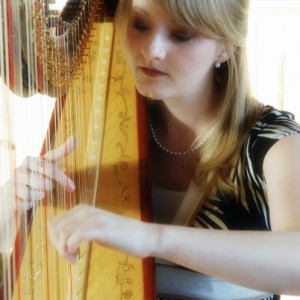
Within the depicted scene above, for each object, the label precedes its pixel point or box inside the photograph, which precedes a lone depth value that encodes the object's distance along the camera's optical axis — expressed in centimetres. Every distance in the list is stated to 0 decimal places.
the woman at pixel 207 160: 135
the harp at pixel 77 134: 128
